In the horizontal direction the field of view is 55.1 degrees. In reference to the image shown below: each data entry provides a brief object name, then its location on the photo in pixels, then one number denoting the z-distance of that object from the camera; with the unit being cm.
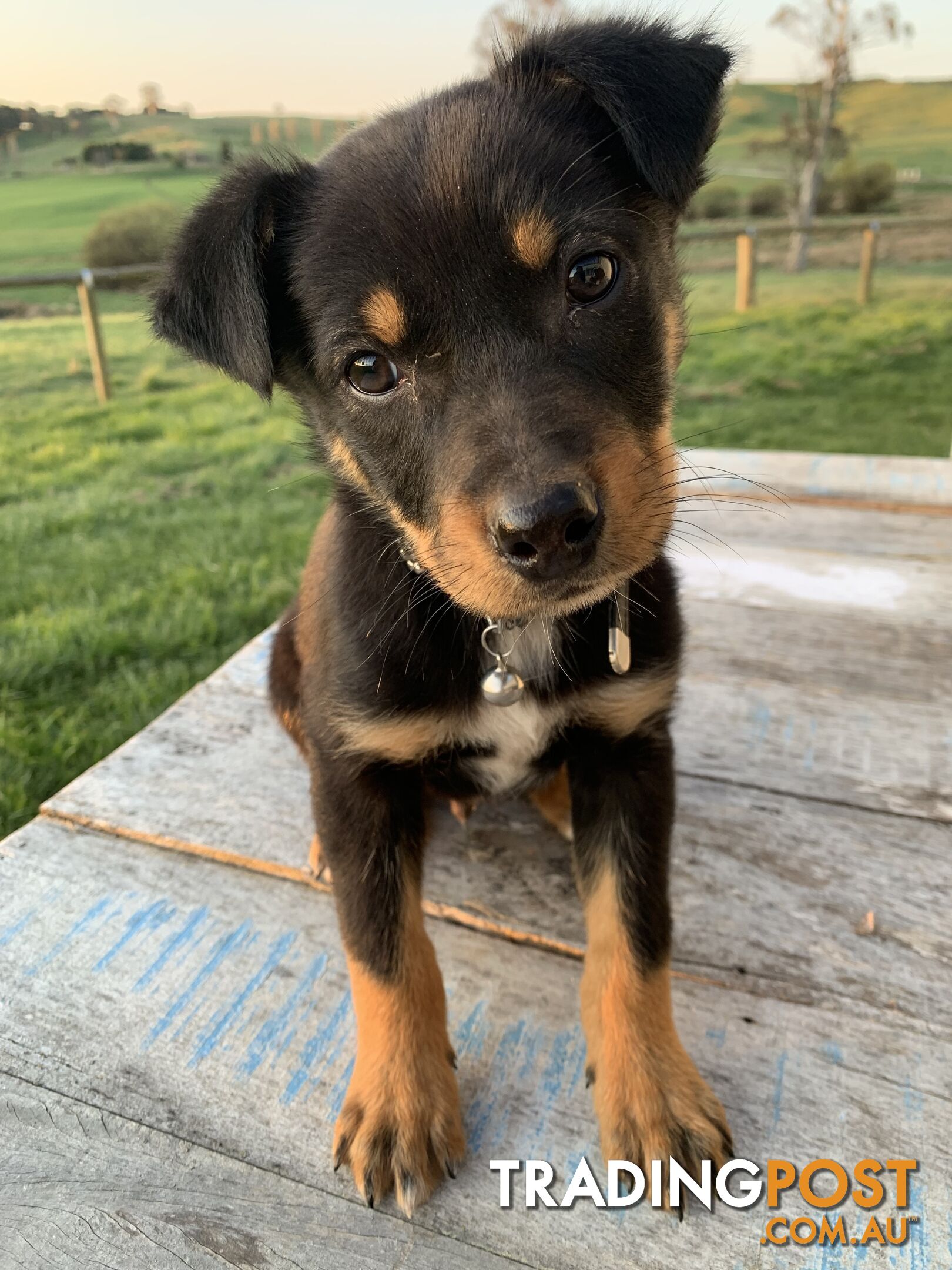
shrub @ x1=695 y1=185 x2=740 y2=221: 871
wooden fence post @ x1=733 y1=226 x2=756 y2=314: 1012
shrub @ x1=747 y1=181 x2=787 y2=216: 997
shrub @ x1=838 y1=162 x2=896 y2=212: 964
